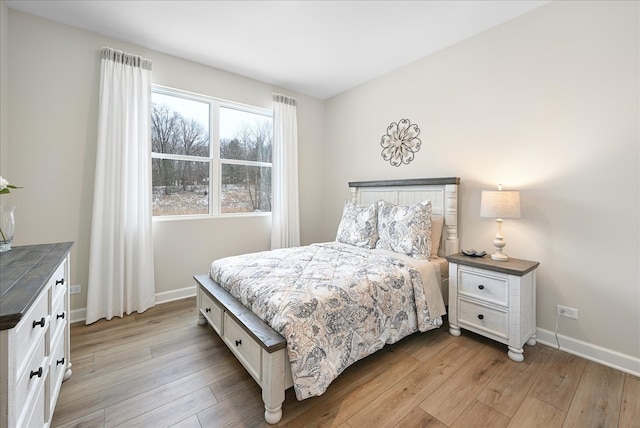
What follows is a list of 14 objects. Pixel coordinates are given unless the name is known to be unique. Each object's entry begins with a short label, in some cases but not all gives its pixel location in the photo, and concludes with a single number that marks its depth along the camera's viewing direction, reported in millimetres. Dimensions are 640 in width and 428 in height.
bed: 1505
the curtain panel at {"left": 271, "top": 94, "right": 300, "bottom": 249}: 3865
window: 3125
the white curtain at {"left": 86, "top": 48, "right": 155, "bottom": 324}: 2604
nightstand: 2016
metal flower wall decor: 3227
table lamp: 2162
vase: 1587
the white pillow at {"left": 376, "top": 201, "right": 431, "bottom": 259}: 2568
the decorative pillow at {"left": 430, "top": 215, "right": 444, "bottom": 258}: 2732
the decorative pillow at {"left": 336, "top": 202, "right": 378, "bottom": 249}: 2979
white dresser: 810
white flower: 1612
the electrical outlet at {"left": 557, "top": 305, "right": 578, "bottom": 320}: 2133
